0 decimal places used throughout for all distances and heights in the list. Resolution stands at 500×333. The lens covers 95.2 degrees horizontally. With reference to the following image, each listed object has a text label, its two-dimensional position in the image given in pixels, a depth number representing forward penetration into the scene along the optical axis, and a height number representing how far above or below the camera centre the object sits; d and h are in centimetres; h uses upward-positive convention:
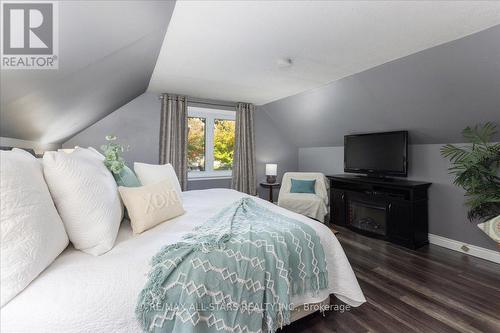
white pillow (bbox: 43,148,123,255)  121 -20
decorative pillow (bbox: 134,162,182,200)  220 -8
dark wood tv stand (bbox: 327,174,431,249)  299 -60
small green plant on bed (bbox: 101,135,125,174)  175 +5
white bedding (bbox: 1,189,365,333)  87 -53
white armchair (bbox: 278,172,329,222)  384 -57
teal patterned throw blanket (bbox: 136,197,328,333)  104 -59
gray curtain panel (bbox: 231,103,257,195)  455 +28
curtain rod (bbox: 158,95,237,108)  413 +119
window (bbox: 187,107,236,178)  440 +48
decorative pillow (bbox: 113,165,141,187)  178 -10
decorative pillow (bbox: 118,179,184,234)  160 -29
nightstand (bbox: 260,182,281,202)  452 -40
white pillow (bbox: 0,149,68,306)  87 -26
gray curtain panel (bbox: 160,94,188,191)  385 +55
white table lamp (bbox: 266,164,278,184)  477 -8
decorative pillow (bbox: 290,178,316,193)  413 -36
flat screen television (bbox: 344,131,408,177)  323 +20
